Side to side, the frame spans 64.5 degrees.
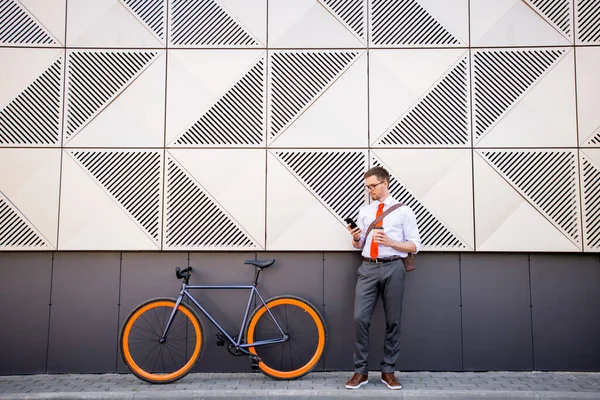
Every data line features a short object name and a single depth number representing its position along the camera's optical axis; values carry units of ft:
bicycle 18.25
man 17.52
